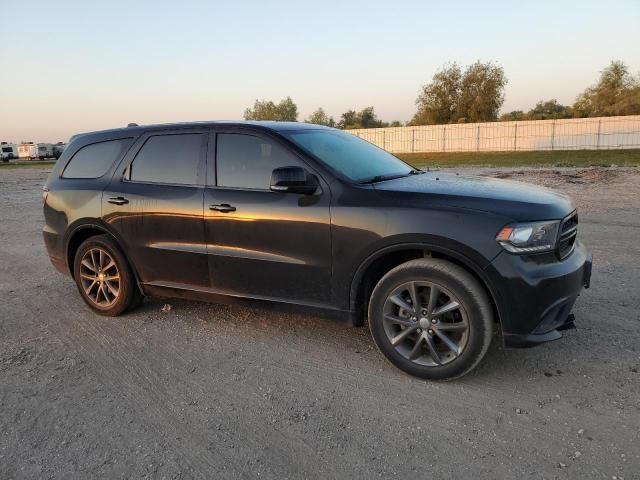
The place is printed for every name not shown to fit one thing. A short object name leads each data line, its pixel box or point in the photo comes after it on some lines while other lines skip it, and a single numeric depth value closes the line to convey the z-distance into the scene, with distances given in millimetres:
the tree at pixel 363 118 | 88312
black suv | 3355
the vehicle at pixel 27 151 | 62188
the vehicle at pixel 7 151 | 57869
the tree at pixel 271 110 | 93812
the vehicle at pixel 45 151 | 61753
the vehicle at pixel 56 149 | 61669
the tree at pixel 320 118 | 85706
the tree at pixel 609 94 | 51531
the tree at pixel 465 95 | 58406
